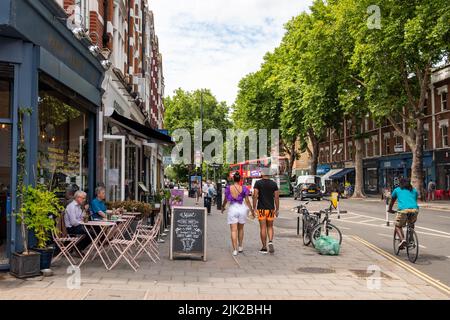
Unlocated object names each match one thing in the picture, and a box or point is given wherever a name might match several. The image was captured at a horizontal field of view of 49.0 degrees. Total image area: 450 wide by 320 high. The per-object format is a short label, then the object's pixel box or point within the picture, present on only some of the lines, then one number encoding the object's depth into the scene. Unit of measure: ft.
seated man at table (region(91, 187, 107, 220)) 33.52
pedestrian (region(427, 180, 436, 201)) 120.25
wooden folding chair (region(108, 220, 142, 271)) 26.84
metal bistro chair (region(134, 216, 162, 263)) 29.99
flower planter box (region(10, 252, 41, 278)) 23.99
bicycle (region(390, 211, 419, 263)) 33.04
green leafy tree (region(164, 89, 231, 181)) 209.56
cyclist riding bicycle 33.86
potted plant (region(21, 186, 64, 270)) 24.70
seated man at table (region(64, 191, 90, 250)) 29.50
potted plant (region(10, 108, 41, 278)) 24.08
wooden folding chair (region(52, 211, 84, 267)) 27.50
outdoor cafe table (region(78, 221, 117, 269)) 27.66
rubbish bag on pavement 34.99
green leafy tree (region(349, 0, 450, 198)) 89.71
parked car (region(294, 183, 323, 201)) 128.06
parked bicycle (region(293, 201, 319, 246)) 39.55
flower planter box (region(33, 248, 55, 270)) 25.40
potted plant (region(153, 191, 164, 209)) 47.16
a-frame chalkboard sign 31.65
